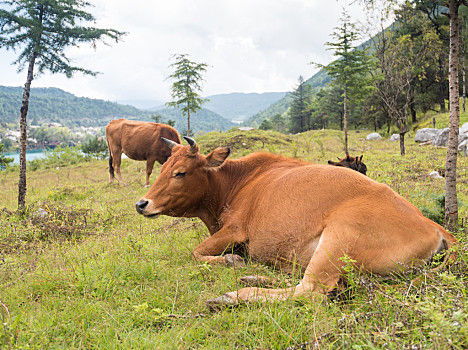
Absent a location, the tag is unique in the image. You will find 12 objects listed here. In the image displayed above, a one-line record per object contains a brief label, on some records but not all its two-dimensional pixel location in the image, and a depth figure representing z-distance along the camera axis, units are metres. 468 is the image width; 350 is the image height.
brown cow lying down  2.85
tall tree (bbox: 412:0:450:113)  30.34
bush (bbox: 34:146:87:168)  24.50
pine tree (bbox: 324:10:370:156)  16.41
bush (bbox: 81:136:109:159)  40.12
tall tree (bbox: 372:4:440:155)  16.61
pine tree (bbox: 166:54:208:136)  23.95
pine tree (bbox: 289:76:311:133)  71.81
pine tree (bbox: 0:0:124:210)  8.30
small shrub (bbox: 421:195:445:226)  4.58
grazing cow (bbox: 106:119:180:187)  12.30
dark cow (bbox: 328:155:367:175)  6.91
